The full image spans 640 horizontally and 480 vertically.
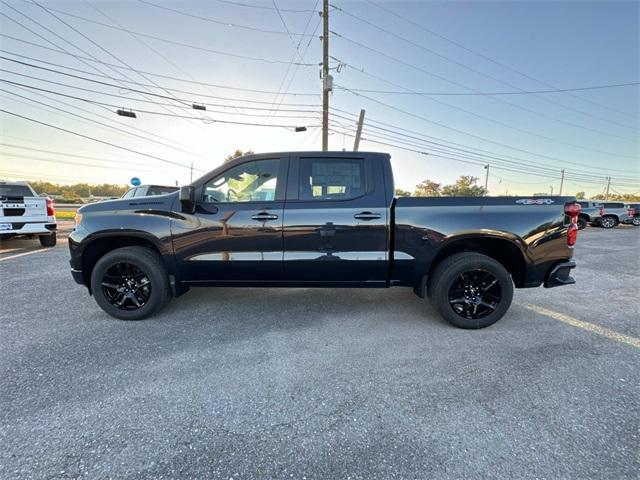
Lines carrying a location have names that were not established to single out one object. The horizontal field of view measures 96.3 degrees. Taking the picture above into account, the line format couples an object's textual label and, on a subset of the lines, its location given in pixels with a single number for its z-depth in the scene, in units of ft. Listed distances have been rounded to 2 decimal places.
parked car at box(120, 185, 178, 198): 30.04
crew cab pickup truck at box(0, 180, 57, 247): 21.01
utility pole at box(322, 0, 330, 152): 47.34
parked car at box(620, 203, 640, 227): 57.15
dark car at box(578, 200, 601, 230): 53.31
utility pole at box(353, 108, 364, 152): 58.13
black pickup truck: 10.06
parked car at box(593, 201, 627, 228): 55.79
